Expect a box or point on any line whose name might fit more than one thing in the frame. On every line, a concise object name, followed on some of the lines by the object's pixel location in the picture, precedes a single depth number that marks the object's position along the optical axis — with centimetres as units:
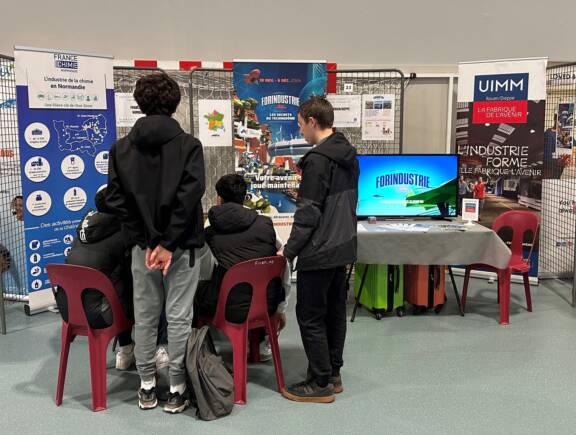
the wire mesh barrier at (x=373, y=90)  486
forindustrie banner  452
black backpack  254
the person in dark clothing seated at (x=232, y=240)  277
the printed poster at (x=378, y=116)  474
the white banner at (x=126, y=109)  460
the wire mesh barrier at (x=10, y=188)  419
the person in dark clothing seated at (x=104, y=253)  263
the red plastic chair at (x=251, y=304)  263
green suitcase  395
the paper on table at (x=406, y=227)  378
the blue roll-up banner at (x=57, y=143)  366
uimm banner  457
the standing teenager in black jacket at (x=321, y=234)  252
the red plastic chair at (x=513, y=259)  381
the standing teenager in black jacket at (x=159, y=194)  235
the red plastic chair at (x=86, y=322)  252
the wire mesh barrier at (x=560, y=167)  474
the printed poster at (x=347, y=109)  473
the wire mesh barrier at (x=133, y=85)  465
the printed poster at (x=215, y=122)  461
